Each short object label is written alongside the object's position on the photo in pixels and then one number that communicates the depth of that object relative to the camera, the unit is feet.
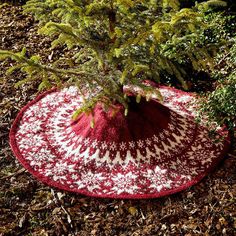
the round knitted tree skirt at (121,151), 10.87
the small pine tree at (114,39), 9.59
